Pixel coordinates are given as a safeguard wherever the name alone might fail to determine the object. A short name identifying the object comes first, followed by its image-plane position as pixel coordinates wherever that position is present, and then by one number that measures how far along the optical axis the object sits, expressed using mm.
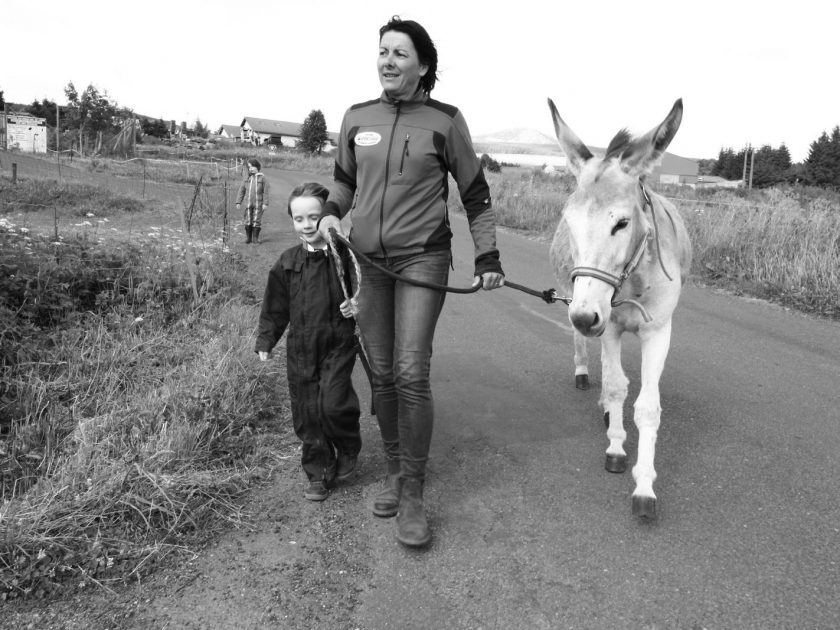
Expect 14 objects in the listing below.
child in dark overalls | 3281
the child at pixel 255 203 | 12398
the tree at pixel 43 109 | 81631
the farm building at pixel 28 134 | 45656
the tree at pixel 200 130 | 129500
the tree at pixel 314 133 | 96500
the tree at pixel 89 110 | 54781
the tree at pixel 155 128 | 101569
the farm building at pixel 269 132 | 130538
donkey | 2809
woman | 2953
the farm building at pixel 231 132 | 144000
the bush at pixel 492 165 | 50872
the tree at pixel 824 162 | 69438
